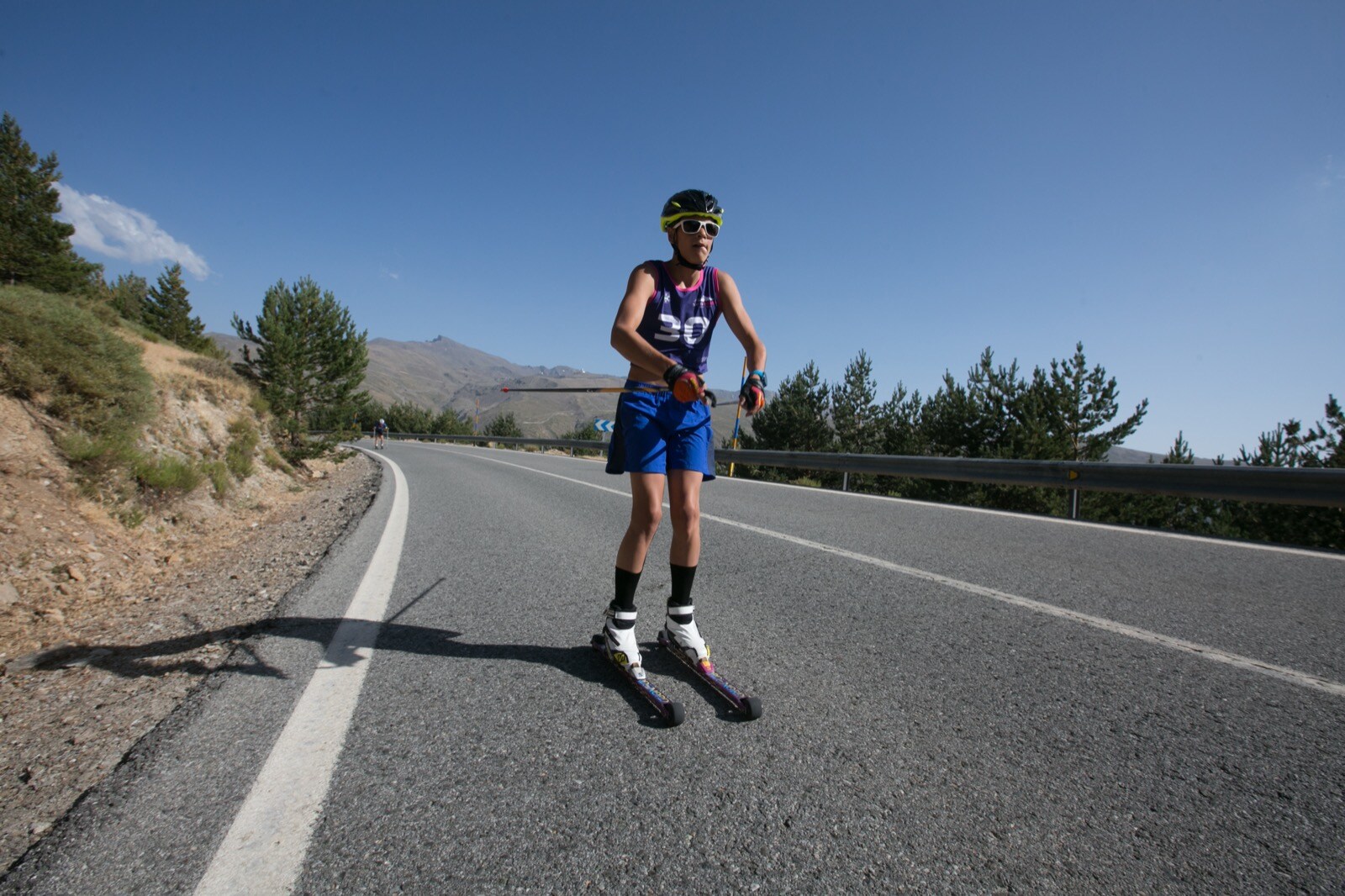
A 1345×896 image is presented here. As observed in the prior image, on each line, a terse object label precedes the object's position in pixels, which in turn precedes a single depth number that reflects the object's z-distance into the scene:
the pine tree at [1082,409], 22.09
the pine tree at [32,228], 29.83
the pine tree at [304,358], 19.75
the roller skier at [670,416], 2.64
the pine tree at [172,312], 53.16
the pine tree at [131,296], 45.16
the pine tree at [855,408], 33.72
